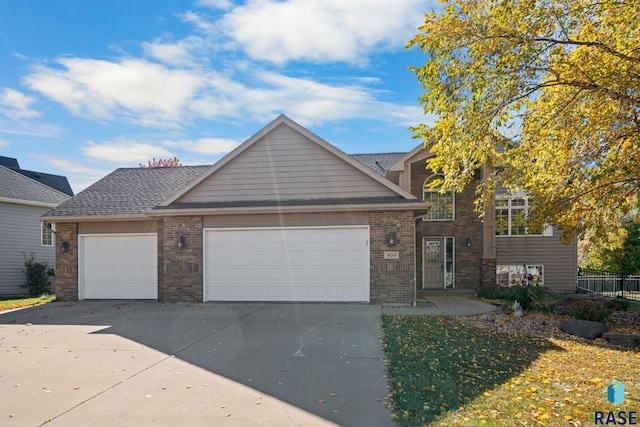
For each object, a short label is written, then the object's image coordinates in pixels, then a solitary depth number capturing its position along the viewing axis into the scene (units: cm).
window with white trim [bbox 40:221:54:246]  2019
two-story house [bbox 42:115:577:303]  1198
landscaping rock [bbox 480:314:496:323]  988
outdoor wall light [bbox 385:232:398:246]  1181
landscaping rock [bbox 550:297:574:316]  1049
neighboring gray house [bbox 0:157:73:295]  1830
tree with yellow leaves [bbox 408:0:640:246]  697
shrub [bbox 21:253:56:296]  1867
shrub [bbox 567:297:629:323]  965
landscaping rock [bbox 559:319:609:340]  840
